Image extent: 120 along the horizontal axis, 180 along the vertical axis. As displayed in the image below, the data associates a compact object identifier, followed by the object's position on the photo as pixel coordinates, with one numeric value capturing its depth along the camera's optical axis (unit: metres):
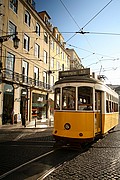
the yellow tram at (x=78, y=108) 8.67
